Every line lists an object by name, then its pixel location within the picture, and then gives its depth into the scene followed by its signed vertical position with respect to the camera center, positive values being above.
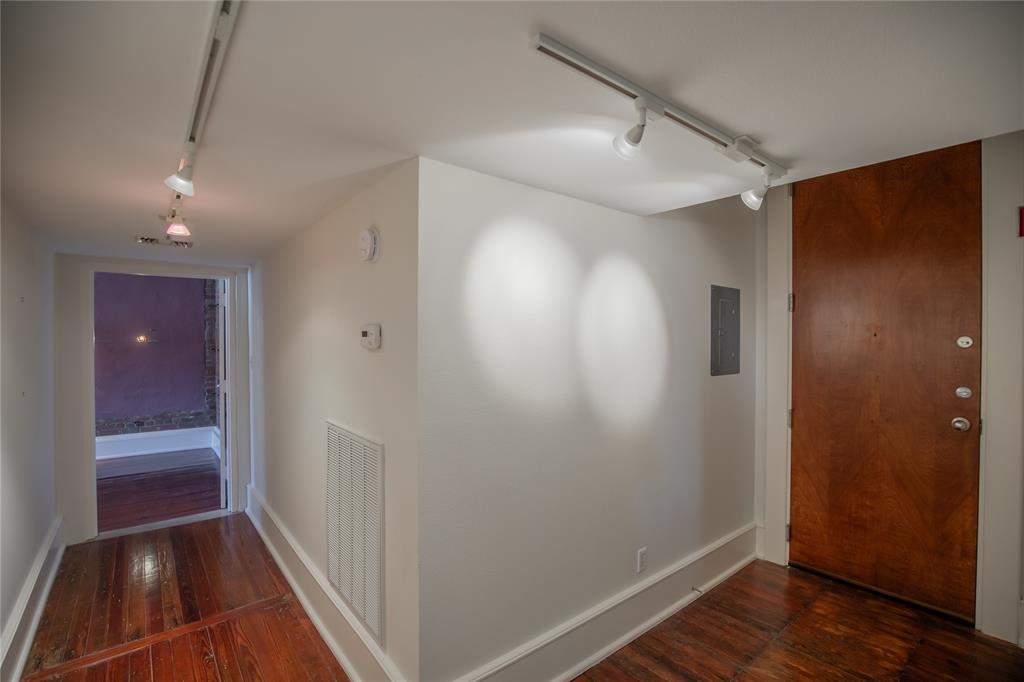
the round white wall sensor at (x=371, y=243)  2.01 +0.40
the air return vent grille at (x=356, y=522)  1.99 -0.88
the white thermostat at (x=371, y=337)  1.98 -0.01
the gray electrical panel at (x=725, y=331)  3.00 +0.03
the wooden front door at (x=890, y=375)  2.50 -0.24
